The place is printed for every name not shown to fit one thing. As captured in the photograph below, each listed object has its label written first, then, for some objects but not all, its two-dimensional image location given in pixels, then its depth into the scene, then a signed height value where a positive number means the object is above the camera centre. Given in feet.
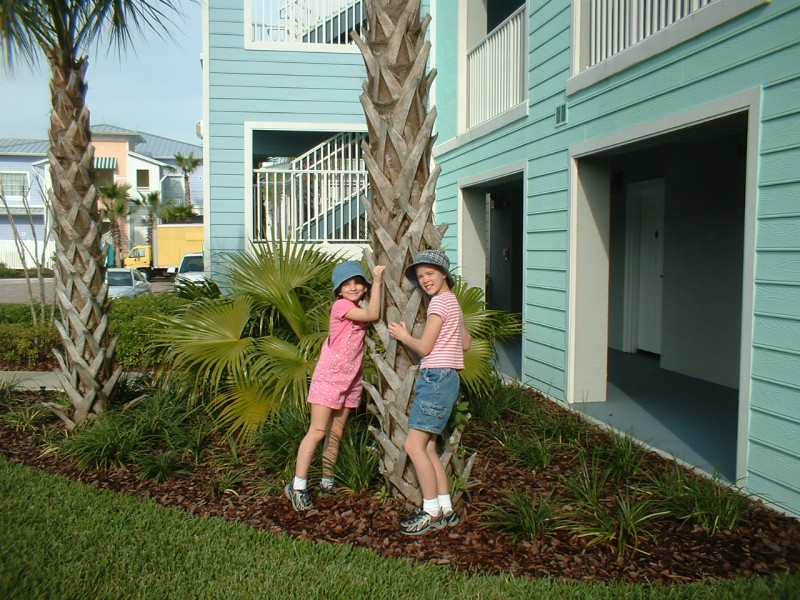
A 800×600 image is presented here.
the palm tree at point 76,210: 20.99 +1.08
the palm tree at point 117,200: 133.28 +8.87
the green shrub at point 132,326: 34.78 -3.54
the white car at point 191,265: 81.42 -1.60
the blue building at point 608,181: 15.51 +2.84
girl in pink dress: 15.58 -2.45
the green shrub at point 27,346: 36.11 -4.65
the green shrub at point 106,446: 18.71 -4.93
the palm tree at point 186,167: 169.68 +18.87
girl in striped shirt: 13.96 -2.33
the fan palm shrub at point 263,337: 19.57 -2.39
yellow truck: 121.39 +1.29
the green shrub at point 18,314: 43.11 -3.79
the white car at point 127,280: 68.54 -2.84
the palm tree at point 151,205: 146.72 +8.81
